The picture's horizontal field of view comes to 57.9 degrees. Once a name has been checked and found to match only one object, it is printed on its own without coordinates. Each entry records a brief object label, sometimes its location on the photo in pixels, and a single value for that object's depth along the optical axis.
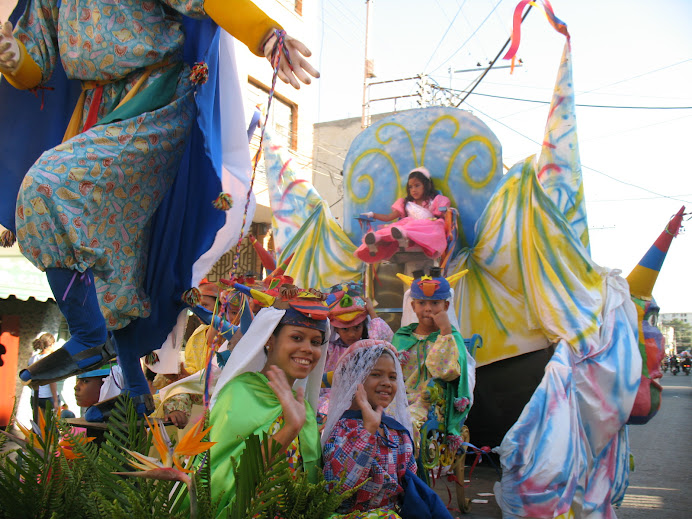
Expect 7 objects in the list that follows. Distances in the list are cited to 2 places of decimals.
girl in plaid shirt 2.22
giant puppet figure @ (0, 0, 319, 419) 2.00
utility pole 18.41
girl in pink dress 4.69
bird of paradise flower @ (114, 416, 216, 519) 1.23
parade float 3.80
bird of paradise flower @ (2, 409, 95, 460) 1.60
